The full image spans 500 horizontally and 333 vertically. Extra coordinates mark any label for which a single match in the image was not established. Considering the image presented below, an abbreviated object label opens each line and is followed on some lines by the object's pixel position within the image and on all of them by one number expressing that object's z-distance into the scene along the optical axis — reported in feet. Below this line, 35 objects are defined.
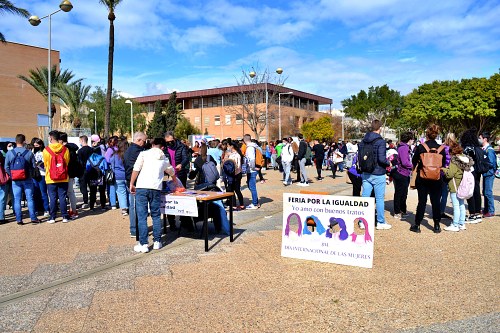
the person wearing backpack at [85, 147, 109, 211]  34.37
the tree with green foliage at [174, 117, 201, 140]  199.58
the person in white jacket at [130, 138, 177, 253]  20.42
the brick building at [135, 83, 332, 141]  214.07
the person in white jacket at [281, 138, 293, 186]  49.96
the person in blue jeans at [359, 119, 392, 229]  24.47
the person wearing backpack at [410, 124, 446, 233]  22.99
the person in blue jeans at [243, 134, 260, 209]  34.24
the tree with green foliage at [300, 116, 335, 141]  177.06
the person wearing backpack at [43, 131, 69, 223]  28.27
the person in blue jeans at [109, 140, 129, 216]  30.27
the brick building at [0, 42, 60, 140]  157.28
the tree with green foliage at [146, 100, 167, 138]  170.91
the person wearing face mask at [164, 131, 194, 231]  29.26
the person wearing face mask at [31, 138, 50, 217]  32.09
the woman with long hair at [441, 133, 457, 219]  25.24
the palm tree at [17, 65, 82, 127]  125.90
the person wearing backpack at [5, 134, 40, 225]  29.40
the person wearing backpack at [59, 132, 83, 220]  30.32
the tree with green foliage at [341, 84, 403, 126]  186.60
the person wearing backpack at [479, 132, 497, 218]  27.84
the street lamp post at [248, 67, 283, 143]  103.09
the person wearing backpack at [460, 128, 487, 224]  27.02
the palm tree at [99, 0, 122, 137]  63.10
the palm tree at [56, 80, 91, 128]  120.37
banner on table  20.95
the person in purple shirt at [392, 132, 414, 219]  28.25
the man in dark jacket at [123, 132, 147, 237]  22.74
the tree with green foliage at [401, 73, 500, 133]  139.13
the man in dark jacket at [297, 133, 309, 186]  49.16
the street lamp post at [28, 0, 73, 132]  53.31
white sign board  18.01
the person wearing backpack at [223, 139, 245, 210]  30.94
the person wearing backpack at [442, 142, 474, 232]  24.94
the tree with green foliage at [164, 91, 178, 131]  175.94
